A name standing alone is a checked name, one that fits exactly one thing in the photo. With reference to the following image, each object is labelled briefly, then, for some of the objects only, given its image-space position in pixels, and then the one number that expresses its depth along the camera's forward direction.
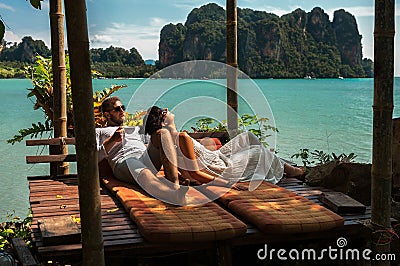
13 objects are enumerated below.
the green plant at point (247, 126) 5.92
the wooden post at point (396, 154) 4.25
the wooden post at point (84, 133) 2.08
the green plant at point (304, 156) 5.50
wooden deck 2.93
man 3.67
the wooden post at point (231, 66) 5.19
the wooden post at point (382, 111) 2.69
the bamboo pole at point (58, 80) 4.66
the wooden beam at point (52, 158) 4.41
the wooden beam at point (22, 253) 2.85
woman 3.96
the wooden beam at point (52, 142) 4.59
